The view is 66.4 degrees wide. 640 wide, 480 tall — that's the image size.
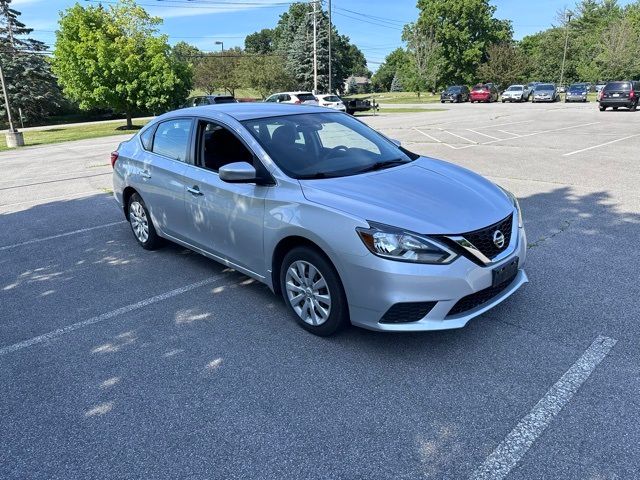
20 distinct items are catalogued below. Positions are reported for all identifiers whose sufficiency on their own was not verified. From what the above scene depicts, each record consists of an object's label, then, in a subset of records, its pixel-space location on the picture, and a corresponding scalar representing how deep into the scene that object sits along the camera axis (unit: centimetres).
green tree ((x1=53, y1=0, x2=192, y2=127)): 2703
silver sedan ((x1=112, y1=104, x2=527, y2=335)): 310
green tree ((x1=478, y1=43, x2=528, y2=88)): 6725
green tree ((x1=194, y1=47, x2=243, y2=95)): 5562
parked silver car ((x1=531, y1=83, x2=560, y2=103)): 4362
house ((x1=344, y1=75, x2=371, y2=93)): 9656
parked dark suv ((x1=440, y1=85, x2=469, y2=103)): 5031
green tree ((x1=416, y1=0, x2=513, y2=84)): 7225
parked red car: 4794
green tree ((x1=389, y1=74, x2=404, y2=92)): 9400
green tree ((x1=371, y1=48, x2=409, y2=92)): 10556
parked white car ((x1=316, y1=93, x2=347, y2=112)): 2977
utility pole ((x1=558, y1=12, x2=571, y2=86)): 6763
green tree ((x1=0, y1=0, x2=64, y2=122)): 4041
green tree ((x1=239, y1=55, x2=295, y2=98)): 5066
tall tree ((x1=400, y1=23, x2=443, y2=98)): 7081
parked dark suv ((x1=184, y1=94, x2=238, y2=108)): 2405
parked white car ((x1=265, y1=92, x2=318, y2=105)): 2882
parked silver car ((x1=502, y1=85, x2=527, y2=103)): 4647
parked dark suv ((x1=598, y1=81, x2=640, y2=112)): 2886
